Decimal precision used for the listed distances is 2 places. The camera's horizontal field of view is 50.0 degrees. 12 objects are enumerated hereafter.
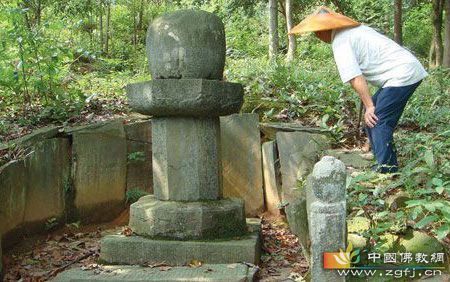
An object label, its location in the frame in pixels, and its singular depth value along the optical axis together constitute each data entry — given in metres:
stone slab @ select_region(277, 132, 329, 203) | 5.30
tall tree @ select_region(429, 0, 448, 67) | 11.41
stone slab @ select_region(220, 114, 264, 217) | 5.72
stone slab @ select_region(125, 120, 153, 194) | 5.85
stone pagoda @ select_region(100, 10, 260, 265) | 3.93
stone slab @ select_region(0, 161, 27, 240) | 4.36
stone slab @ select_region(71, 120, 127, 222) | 5.45
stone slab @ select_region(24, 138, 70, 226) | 4.87
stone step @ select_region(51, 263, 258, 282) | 3.55
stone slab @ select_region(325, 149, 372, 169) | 4.64
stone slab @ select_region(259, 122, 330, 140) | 5.55
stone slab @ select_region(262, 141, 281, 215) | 5.57
